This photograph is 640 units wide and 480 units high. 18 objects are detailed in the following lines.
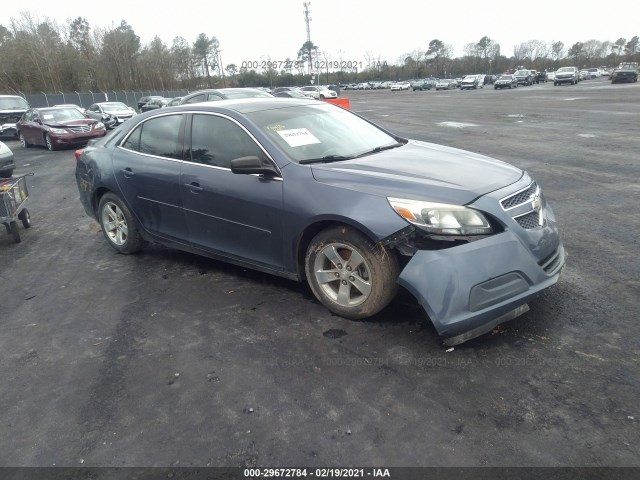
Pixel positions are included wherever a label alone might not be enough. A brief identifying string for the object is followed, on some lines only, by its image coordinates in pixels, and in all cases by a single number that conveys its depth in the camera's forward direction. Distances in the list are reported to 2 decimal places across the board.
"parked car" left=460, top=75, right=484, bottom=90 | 61.47
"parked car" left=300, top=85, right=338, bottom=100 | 44.53
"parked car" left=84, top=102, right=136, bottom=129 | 23.55
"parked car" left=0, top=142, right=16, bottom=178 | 11.07
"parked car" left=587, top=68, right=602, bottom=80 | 76.79
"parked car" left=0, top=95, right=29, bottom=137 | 21.83
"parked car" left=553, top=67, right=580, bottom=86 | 53.81
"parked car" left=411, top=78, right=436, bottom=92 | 70.81
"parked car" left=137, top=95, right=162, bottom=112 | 37.12
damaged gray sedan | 3.32
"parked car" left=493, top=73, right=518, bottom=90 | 53.84
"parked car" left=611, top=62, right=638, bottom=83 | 49.94
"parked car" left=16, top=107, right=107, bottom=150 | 17.41
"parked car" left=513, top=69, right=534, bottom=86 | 59.12
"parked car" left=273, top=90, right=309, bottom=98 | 26.92
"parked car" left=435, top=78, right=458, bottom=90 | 68.31
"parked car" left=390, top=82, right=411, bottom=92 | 70.81
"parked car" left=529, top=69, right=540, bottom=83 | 64.15
